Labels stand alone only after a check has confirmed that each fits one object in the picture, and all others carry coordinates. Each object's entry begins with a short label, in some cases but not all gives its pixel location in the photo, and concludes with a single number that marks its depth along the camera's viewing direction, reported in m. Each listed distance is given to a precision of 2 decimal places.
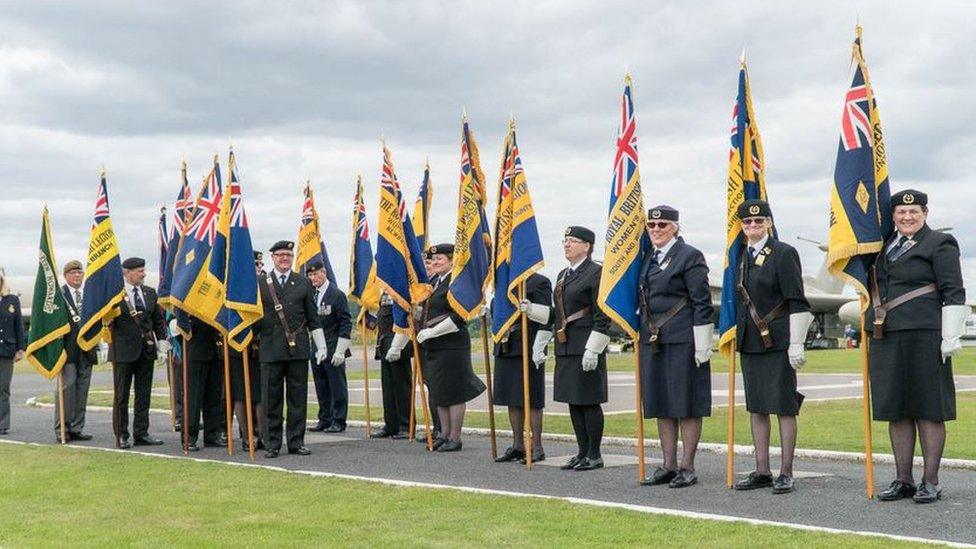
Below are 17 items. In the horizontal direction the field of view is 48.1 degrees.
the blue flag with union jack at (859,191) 7.53
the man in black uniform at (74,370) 13.08
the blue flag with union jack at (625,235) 8.62
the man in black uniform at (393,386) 12.66
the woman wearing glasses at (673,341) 8.25
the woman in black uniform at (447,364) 11.01
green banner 12.71
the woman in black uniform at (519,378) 10.05
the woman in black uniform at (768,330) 7.71
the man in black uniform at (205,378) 11.69
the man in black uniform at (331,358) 13.22
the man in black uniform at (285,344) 10.75
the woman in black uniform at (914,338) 7.16
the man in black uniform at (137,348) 12.05
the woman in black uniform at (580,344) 9.17
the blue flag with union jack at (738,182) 8.10
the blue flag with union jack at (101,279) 11.94
